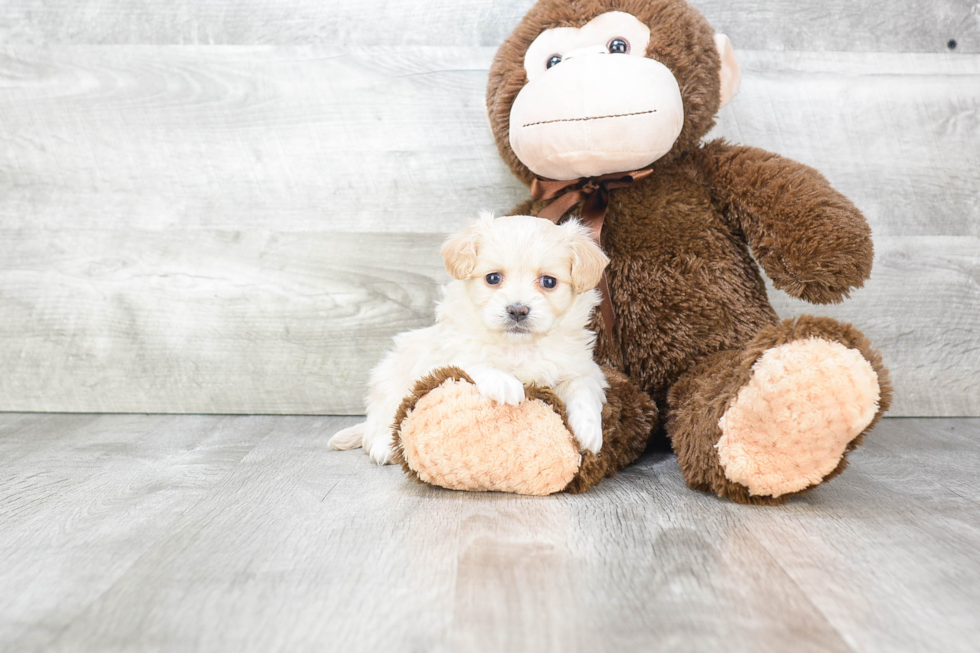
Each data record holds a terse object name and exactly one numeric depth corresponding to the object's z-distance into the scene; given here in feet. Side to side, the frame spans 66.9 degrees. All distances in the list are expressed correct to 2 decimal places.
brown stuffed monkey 3.02
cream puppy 3.15
